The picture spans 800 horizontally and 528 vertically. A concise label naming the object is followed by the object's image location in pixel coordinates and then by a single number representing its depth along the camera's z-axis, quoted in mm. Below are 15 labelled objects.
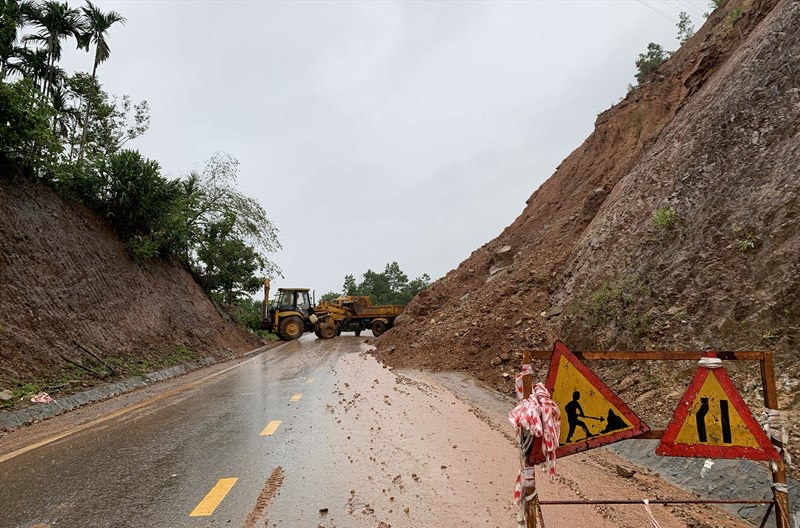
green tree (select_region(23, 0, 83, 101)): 18359
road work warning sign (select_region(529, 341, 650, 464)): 2580
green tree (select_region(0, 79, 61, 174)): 10940
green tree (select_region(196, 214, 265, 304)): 25281
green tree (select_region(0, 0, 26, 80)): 13069
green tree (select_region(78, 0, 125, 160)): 19375
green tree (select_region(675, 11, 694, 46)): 21672
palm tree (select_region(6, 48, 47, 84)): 19562
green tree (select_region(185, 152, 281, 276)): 25375
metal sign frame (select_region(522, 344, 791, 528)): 2406
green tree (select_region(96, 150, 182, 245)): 15398
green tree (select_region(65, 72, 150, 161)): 22125
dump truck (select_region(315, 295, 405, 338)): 28281
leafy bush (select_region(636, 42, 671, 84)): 18605
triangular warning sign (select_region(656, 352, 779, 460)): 2498
